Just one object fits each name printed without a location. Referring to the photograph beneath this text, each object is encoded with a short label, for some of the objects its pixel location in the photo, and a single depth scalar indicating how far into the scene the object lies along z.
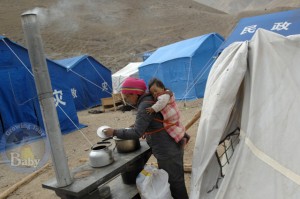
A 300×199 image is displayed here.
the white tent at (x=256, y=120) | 1.85
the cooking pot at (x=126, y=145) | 3.04
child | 2.73
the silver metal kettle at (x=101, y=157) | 2.70
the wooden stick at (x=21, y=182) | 4.27
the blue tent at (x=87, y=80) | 12.34
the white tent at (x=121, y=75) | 13.57
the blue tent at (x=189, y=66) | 10.55
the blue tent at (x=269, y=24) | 6.52
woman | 2.62
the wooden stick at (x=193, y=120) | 4.84
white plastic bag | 2.66
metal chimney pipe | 2.08
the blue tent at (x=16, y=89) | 6.82
